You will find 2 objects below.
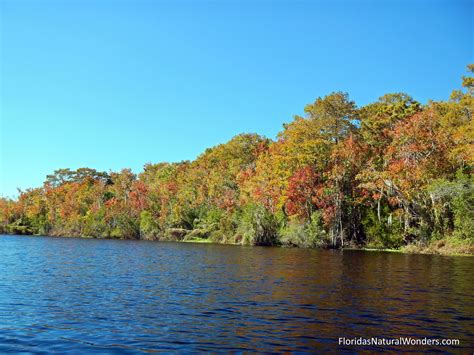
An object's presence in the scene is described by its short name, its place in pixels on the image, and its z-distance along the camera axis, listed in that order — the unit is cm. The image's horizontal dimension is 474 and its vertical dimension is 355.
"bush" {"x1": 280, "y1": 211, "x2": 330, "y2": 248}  6256
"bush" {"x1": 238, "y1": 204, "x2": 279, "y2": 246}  6919
